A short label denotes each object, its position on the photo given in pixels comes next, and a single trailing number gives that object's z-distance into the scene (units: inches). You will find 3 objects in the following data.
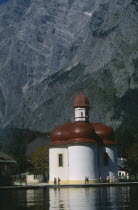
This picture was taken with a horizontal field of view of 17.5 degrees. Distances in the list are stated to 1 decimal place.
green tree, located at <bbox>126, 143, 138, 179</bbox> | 3366.1
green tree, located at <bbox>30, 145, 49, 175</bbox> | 3427.7
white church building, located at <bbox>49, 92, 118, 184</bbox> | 2470.5
